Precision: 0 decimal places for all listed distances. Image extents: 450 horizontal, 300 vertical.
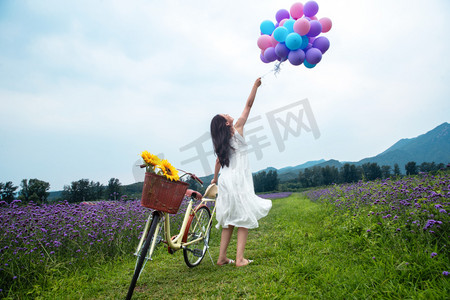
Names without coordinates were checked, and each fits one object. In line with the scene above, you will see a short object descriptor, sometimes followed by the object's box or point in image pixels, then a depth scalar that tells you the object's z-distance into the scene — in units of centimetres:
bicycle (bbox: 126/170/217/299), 242
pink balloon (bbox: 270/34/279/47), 398
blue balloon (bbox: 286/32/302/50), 363
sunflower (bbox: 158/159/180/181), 244
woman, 318
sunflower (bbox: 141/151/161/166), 241
